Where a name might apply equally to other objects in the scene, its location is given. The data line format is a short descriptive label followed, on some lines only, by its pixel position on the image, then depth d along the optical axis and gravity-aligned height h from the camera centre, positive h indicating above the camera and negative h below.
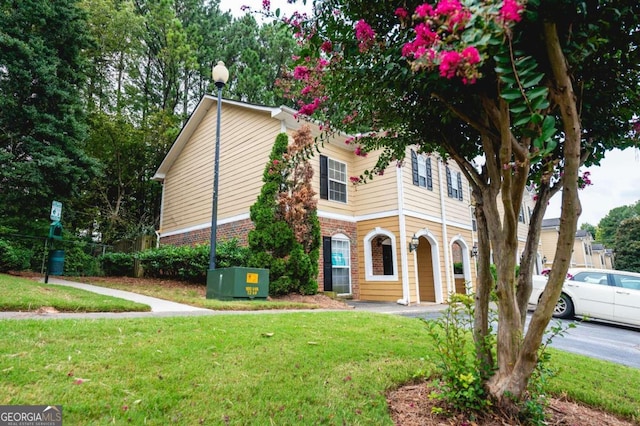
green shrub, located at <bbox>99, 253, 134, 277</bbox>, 13.13 +0.41
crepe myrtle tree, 1.64 +1.14
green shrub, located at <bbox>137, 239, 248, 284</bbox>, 9.56 +0.43
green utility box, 7.52 -0.19
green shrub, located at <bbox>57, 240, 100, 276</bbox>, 11.68 +0.47
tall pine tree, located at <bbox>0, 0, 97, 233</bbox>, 10.60 +5.12
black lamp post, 8.27 +3.25
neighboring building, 25.09 +1.93
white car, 7.68 -0.52
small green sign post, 8.01 +1.17
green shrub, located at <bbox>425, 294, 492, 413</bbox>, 2.45 -0.74
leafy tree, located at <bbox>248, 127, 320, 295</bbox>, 9.12 +1.23
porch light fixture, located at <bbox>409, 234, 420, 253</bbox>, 11.16 +0.91
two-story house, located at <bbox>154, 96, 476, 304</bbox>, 11.15 +2.29
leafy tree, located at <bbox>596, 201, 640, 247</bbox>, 56.27 +8.82
